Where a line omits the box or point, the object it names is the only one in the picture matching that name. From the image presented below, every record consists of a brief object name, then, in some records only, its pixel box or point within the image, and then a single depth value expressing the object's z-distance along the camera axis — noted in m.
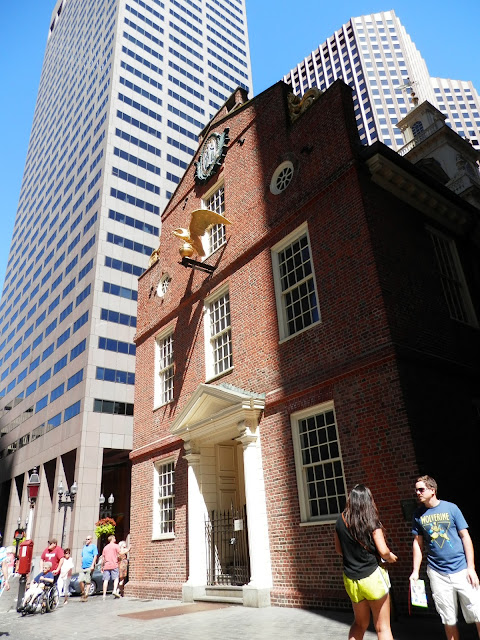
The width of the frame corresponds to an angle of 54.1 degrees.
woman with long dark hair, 4.23
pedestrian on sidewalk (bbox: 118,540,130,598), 15.06
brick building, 8.69
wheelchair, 11.54
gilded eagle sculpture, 13.86
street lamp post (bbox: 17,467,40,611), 12.35
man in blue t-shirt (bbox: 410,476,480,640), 4.42
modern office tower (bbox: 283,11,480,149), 100.38
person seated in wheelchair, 11.57
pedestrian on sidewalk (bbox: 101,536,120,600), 13.60
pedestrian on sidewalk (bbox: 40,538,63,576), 11.85
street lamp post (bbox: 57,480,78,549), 20.27
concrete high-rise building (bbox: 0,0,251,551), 37.84
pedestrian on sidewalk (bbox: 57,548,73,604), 13.52
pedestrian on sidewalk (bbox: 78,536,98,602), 14.22
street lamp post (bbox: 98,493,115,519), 35.91
